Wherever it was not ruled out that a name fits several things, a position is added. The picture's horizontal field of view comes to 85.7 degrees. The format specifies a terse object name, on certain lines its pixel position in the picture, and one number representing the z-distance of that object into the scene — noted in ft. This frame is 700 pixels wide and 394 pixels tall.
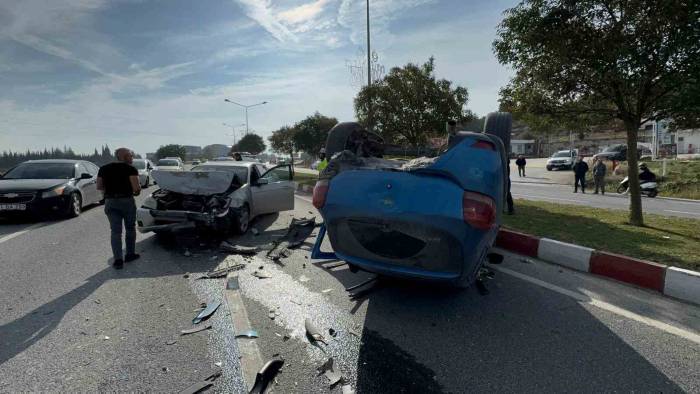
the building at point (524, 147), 229.43
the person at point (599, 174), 53.11
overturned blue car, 9.29
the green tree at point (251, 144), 268.21
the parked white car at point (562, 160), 93.97
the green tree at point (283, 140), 218.75
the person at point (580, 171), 56.34
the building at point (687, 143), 142.72
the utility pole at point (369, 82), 53.36
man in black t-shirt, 16.80
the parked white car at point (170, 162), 76.02
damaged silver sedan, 19.89
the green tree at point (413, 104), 50.55
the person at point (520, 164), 83.56
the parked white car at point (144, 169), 59.09
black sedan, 26.53
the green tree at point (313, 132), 187.83
